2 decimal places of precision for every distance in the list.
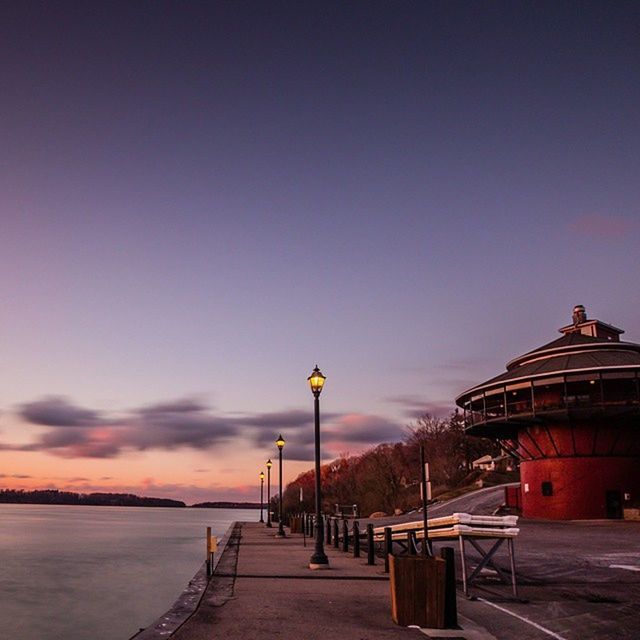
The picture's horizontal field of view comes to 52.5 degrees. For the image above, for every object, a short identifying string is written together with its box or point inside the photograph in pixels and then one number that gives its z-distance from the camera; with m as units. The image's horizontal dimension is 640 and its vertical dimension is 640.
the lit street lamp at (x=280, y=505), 33.34
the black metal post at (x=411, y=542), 15.78
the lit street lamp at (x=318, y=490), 17.50
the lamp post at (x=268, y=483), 49.53
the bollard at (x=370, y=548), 18.47
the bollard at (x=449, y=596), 9.65
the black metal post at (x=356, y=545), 21.06
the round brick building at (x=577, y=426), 42.91
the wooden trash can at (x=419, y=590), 9.72
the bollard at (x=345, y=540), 23.94
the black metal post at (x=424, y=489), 12.14
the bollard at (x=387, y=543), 16.62
